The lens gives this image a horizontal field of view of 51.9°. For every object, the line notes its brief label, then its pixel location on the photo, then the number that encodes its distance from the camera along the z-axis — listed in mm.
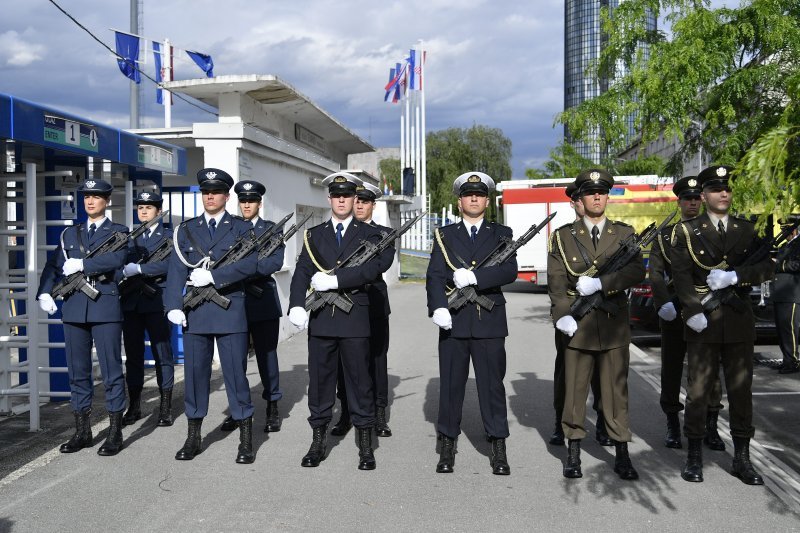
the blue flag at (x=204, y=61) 20000
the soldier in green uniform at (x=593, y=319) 5543
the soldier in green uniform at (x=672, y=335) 6176
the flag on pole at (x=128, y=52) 18311
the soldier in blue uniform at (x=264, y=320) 7113
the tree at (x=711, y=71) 10703
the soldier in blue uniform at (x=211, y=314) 6047
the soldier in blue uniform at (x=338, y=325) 5879
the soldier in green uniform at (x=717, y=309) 5426
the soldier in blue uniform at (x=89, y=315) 6324
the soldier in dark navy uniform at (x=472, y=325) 5688
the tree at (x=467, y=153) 54544
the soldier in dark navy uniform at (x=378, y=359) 6918
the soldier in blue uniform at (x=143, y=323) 7297
